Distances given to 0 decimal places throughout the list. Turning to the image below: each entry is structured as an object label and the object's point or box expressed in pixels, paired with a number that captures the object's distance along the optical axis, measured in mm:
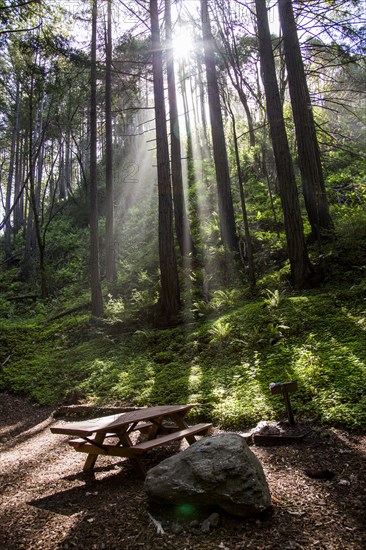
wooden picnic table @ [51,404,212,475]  4215
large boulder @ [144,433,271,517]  2977
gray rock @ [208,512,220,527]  2955
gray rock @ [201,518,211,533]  2910
